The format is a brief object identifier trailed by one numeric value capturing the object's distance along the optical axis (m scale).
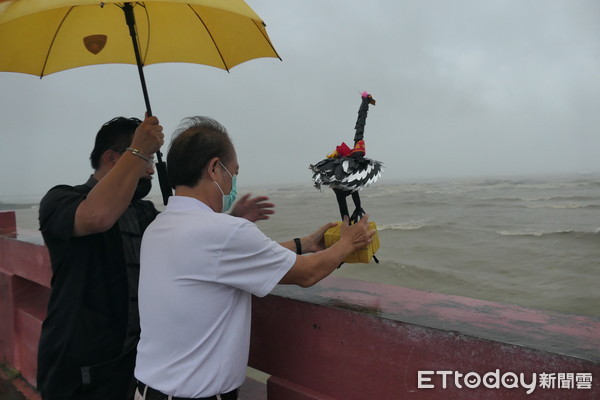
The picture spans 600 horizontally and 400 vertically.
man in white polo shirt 1.49
